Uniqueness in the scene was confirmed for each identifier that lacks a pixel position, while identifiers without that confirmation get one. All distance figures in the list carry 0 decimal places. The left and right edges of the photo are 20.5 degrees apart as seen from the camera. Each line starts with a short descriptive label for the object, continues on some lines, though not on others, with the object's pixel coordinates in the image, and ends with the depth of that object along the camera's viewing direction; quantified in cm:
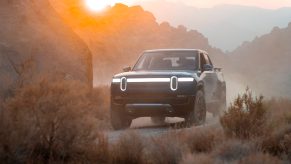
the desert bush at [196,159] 927
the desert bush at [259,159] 939
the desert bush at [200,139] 1150
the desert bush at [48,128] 909
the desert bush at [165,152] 1001
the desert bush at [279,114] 1430
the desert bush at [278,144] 1065
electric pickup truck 1663
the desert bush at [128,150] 1002
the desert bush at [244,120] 1263
